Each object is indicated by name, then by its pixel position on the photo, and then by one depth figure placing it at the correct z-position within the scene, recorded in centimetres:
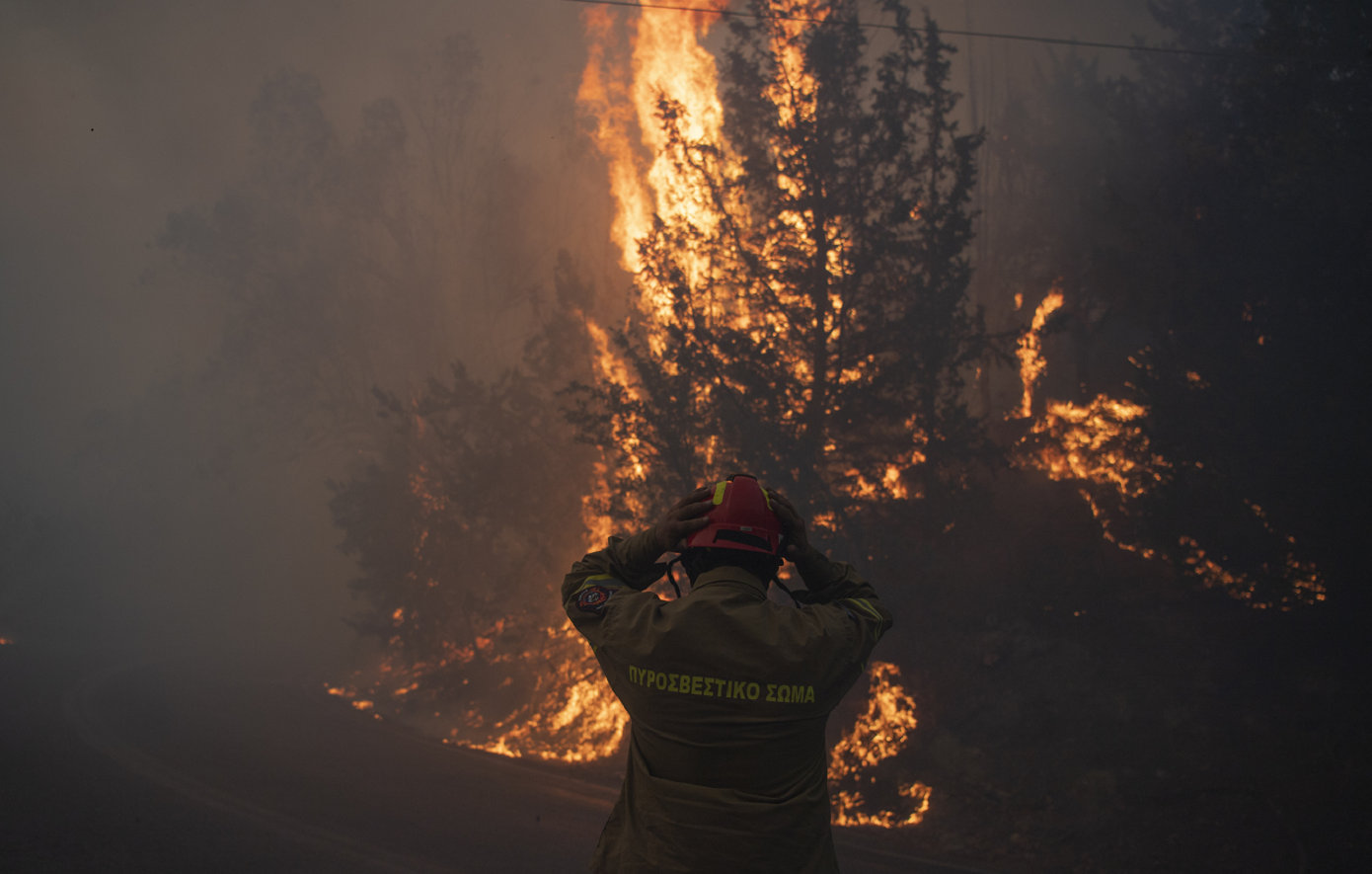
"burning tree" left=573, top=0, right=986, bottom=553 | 1112
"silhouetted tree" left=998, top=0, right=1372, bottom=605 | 861
